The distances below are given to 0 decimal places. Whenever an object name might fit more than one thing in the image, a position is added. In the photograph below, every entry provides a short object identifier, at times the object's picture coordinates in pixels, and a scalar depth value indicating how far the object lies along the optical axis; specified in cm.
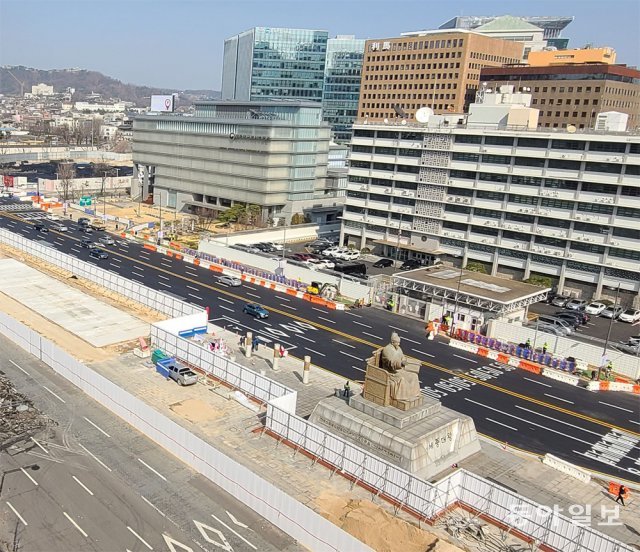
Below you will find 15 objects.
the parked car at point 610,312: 7531
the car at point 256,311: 6638
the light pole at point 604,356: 5779
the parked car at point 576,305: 7779
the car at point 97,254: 8998
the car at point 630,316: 7359
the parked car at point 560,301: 7894
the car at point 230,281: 7944
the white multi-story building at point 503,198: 7694
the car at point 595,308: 7619
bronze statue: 3644
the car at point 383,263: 9500
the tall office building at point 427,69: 15100
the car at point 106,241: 10038
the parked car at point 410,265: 9256
